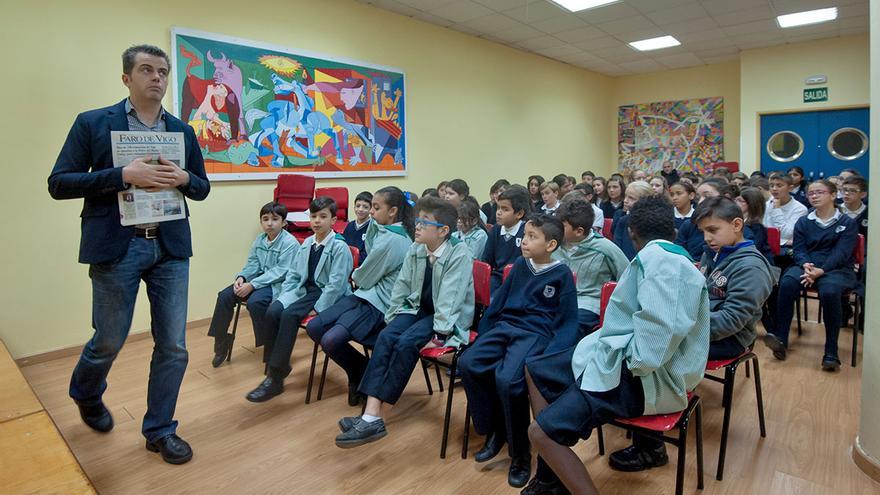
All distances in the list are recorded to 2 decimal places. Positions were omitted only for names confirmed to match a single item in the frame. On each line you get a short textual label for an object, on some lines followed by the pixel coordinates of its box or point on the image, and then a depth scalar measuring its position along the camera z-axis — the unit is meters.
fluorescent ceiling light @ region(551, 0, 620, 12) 5.89
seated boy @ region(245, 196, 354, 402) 2.93
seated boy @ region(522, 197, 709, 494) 1.65
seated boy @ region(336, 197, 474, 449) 2.35
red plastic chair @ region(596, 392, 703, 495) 1.67
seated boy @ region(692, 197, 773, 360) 2.11
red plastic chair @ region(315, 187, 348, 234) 5.07
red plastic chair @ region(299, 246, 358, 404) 2.86
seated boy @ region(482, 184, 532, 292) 3.32
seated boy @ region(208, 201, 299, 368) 3.29
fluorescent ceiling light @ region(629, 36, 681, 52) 7.60
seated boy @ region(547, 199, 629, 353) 2.70
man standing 1.94
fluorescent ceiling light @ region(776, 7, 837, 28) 6.43
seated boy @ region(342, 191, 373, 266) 4.04
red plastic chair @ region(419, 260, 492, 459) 2.29
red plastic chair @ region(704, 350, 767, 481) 2.06
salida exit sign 7.66
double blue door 7.66
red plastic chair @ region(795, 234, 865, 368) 3.17
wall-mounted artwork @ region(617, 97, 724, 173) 9.22
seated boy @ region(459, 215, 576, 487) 2.12
